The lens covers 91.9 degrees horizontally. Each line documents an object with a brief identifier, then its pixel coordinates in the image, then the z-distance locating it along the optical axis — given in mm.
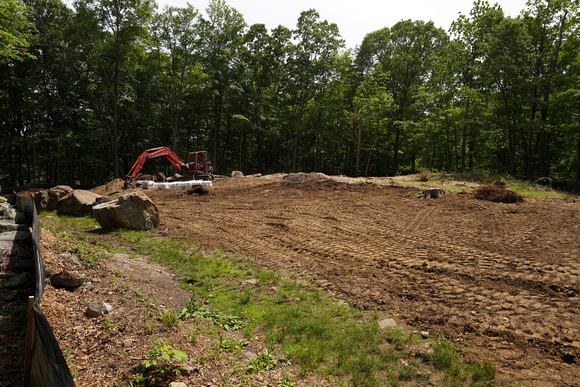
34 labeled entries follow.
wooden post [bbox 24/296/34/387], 2525
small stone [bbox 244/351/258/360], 3453
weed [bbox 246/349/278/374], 3223
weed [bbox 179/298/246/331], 4125
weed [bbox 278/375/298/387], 3043
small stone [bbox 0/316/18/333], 3537
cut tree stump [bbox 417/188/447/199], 12440
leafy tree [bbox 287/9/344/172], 27344
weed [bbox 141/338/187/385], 2848
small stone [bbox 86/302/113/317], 3869
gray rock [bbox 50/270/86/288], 4395
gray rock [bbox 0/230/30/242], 6227
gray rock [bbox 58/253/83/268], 5182
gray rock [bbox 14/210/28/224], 7933
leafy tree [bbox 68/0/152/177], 20281
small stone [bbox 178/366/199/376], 2965
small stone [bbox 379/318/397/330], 4137
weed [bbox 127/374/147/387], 2781
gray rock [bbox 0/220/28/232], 6805
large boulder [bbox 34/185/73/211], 11041
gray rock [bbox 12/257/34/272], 5117
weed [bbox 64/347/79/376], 2920
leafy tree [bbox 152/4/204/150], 25938
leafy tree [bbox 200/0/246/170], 27047
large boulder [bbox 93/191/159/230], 8281
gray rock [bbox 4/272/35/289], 4551
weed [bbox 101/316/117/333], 3596
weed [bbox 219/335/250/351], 3549
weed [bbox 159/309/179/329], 3723
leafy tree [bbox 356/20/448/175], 27859
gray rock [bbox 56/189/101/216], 10219
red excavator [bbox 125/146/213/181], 21312
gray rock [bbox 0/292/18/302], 4176
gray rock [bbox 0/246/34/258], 5609
